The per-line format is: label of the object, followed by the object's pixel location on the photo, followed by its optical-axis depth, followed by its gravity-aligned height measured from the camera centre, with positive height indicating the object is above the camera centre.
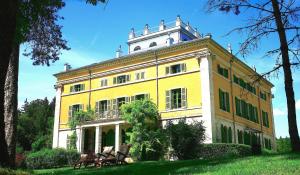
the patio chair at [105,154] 12.59 -0.91
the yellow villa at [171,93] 19.79 +3.09
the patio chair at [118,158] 12.38 -1.05
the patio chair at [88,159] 13.44 -1.18
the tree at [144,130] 17.72 +0.22
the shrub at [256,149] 12.58 -0.72
